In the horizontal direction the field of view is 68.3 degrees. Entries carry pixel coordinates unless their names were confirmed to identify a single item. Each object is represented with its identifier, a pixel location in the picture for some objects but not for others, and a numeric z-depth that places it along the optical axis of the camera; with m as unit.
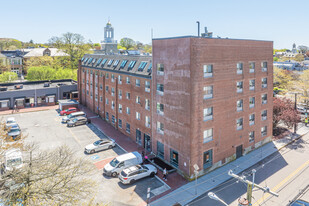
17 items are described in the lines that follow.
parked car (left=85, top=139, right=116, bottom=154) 30.88
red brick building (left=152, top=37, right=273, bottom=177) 24.30
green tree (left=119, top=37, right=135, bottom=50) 145.88
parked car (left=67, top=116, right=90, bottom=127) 41.75
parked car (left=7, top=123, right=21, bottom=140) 36.28
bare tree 13.84
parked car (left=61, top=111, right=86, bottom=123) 43.82
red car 49.00
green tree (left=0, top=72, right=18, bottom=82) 67.75
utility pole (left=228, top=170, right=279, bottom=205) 13.48
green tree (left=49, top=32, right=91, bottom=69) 78.25
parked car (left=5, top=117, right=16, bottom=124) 40.03
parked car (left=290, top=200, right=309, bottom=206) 19.55
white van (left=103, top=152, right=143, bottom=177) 25.12
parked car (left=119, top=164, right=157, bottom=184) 23.44
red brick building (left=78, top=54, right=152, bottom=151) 32.16
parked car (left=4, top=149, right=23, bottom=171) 25.73
